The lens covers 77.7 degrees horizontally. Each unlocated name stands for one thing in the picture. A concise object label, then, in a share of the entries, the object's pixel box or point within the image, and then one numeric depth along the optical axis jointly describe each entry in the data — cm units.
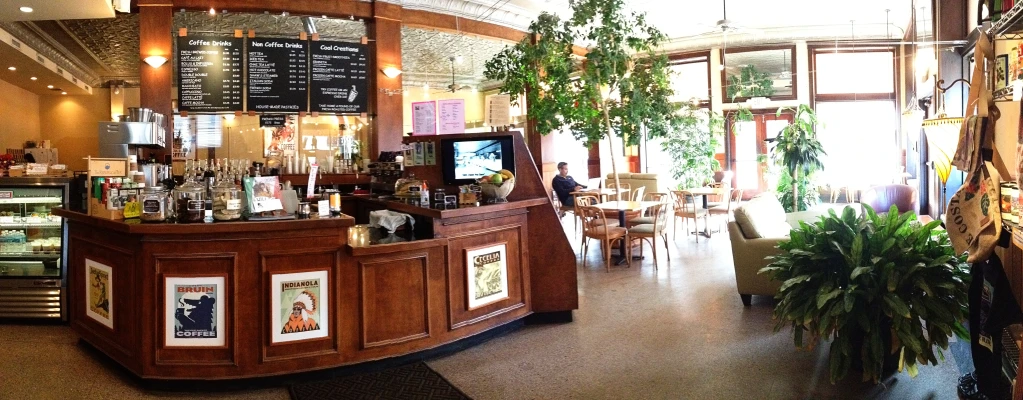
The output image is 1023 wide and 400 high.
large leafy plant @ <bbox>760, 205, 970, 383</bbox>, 318
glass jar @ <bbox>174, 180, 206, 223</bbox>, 364
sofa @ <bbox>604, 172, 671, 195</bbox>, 1113
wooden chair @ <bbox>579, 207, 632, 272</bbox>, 708
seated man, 1006
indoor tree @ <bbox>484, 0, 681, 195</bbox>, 817
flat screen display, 485
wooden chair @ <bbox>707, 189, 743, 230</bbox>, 960
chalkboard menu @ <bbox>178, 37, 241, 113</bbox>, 721
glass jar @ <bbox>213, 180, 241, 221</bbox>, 369
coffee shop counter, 360
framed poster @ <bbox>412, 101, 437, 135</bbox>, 537
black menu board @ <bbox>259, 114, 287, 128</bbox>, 745
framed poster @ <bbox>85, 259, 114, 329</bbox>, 397
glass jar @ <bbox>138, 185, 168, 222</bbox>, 367
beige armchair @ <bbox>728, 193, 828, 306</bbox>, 518
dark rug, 350
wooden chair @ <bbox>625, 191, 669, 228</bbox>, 802
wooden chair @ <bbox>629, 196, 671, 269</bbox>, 722
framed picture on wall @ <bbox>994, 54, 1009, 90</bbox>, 285
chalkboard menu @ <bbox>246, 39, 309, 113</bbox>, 735
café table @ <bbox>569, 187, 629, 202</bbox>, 911
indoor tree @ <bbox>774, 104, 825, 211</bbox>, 847
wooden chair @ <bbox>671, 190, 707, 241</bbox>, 927
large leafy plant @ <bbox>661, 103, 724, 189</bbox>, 1217
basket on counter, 465
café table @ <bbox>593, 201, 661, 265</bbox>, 728
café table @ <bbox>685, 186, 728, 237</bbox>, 959
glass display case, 521
